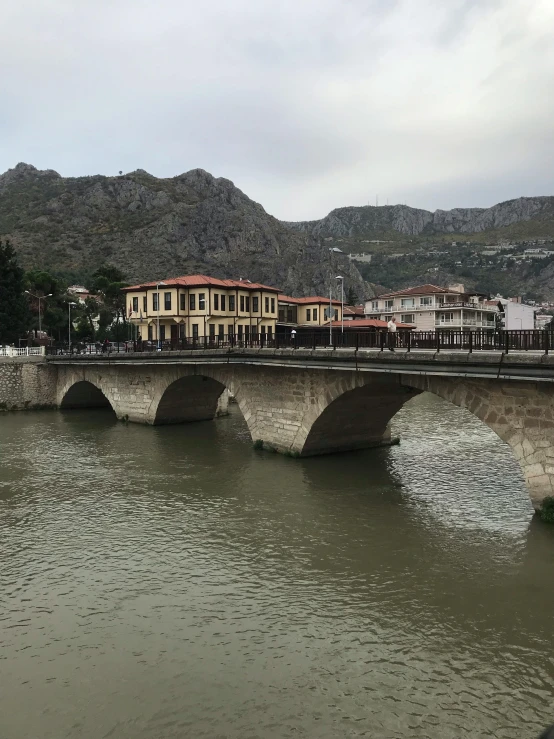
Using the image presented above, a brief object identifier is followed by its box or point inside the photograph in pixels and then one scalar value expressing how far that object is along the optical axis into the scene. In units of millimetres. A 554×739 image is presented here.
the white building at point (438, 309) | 79312
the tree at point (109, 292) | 80731
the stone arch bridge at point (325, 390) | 18094
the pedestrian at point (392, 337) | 23048
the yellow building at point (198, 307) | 51062
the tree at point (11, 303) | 62225
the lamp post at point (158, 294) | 49000
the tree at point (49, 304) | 73625
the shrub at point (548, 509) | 17775
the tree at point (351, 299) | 127625
